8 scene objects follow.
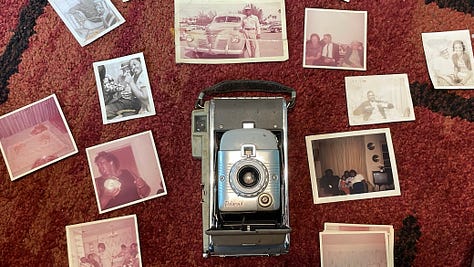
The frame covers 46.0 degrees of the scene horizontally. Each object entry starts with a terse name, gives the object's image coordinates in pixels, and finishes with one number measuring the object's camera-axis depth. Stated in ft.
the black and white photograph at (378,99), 3.98
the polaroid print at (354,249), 3.77
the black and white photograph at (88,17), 4.12
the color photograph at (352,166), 3.88
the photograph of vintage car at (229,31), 4.09
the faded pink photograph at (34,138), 3.92
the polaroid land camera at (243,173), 3.28
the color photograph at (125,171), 3.87
